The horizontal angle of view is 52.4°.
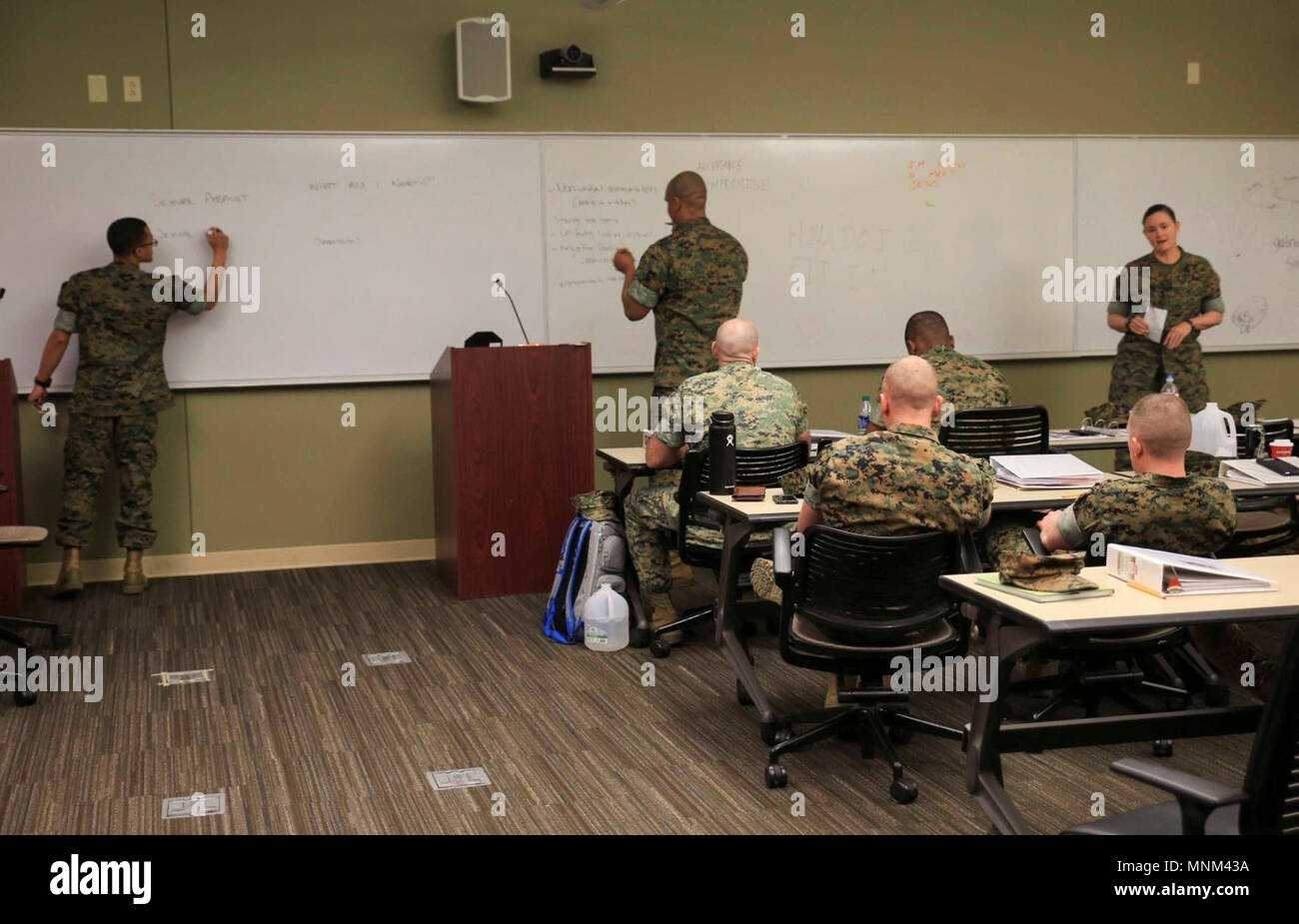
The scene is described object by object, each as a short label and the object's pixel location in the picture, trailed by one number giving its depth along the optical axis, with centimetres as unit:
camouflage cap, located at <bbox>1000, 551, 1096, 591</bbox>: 279
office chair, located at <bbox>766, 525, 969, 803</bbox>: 335
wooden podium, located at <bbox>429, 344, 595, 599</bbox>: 581
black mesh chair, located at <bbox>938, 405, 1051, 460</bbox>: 464
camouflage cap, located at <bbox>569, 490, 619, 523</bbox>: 522
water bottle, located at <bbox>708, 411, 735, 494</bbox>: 420
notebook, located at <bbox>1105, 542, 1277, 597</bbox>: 276
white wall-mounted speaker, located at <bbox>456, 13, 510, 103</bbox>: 645
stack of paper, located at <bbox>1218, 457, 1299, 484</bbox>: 432
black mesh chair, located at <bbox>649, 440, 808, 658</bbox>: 443
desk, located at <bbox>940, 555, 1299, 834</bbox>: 265
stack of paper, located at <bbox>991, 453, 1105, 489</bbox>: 422
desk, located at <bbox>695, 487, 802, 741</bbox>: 386
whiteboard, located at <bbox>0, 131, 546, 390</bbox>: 611
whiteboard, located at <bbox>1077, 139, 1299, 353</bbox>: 752
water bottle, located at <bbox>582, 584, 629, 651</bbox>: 503
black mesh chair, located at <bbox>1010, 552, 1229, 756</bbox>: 350
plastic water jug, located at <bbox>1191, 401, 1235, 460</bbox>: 475
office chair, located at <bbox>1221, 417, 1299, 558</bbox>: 486
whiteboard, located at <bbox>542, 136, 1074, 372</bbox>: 679
